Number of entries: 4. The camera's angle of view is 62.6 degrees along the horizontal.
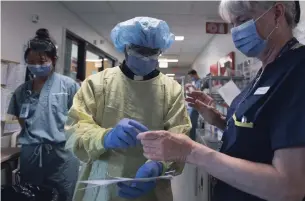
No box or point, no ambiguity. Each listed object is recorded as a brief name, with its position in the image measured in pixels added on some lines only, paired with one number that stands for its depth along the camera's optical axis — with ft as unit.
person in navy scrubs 2.11
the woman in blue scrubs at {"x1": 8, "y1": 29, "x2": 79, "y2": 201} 6.00
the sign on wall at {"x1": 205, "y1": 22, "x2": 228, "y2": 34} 11.96
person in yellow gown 3.02
